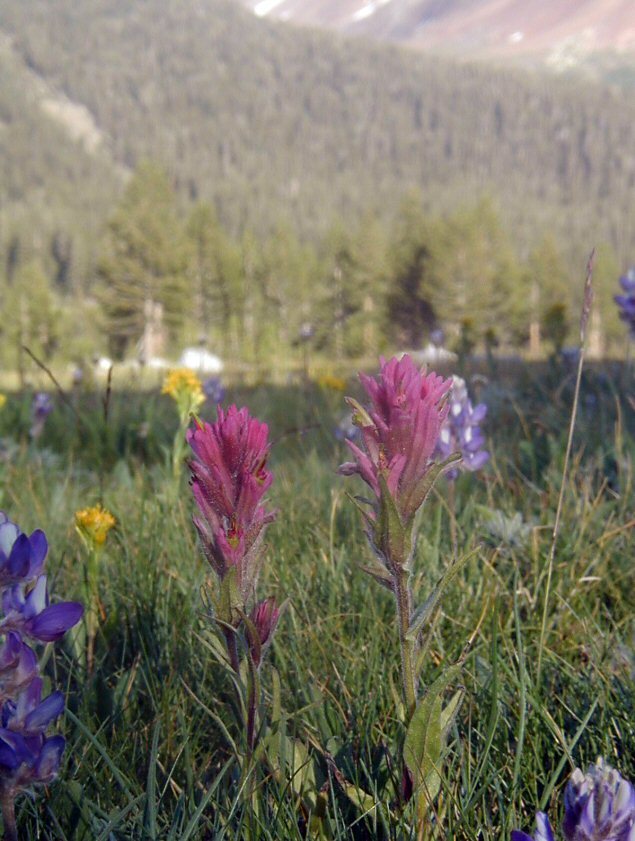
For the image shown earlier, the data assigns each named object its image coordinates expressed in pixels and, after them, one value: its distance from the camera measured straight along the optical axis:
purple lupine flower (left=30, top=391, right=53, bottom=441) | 2.62
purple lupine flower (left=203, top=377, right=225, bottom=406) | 2.82
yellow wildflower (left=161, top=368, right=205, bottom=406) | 0.66
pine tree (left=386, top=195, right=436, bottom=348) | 39.34
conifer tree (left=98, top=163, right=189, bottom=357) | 38.89
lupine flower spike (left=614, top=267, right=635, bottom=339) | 2.29
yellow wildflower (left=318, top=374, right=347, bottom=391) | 3.58
